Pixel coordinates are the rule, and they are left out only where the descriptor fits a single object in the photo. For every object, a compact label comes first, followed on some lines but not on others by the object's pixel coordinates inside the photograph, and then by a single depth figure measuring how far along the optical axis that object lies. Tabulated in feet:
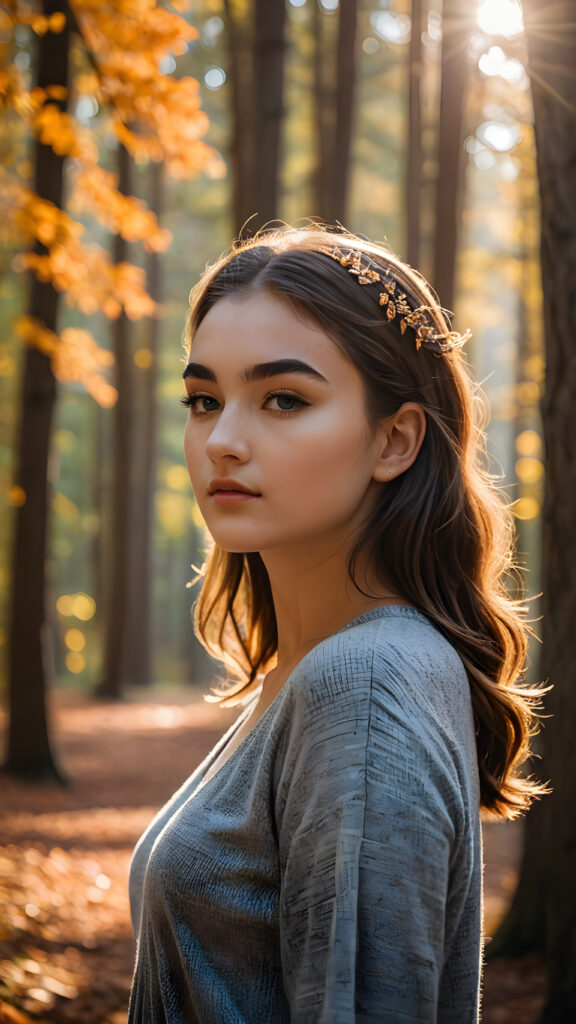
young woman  4.43
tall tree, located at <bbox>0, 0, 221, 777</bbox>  18.76
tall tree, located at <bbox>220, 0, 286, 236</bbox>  26.53
